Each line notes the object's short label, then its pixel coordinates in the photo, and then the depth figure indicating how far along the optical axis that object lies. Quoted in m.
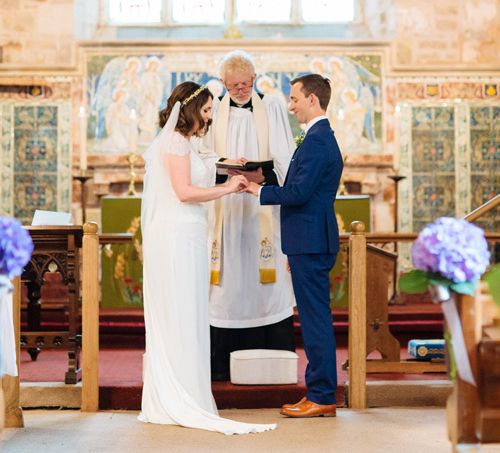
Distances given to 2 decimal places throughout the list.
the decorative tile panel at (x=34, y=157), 10.86
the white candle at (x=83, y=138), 10.93
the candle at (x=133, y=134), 10.76
